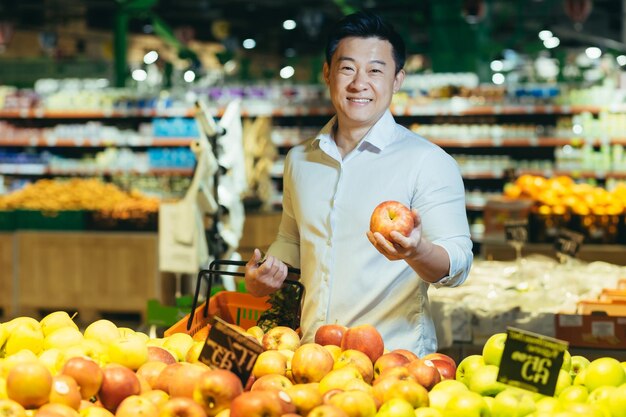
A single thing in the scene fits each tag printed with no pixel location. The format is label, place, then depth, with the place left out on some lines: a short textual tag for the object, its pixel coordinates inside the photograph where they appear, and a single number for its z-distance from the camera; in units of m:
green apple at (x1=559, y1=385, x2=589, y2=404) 1.98
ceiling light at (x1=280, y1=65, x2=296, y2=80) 13.94
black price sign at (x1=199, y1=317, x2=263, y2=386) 1.91
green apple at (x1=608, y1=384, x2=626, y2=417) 1.93
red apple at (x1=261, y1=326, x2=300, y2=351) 2.36
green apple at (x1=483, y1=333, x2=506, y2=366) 2.19
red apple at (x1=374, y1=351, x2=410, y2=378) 2.18
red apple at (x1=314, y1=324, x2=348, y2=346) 2.38
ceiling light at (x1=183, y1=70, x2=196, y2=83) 12.26
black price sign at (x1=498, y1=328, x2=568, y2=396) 1.86
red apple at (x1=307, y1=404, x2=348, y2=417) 1.74
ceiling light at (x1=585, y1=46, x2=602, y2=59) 20.17
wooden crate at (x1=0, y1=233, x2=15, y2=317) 8.30
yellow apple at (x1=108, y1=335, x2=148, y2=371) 2.16
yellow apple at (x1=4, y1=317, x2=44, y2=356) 2.29
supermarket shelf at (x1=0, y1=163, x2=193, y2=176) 11.29
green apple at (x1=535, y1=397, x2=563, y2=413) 1.88
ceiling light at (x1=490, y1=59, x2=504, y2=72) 19.26
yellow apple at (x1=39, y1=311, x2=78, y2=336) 2.47
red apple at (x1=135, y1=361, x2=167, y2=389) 2.08
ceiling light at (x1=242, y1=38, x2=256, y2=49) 22.22
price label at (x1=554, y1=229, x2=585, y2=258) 4.93
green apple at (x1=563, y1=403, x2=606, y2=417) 1.82
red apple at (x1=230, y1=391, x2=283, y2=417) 1.72
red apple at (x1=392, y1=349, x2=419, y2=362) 2.26
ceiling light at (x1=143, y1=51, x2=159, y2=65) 13.94
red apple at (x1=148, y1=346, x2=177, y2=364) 2.22
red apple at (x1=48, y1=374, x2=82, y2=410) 1.81
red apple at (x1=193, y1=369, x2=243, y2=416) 1.82
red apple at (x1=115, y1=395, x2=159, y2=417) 1.82
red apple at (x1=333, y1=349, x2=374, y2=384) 2.13
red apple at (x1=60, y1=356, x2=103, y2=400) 1.90
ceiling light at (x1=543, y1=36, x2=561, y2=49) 21.83
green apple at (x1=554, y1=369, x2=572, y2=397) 2.07
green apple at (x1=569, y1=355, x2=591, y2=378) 2.27
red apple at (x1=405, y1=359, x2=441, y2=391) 2.06
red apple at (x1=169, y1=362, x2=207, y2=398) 1.91
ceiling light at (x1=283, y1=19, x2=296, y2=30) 18.64
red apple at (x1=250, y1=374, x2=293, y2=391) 1.97
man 2.62
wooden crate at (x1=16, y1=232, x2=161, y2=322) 8.00
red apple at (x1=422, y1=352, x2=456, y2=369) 2.24
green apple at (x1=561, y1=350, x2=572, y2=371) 2.16
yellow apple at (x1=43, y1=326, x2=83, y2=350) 2.31
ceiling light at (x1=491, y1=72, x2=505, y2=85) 12.09
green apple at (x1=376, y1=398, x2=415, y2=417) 1.79
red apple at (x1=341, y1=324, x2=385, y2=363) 2.25
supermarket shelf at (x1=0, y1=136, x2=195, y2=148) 11.33
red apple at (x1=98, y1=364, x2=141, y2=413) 1.94
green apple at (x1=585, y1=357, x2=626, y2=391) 2.06
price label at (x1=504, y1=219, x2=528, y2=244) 5.14
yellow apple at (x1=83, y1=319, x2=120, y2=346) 2.36
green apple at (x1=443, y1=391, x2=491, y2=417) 1.85
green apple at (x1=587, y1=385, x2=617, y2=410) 1.95
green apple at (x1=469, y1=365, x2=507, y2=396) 2.05
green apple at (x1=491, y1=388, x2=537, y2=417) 1.89
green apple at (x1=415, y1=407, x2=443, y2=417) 1.84
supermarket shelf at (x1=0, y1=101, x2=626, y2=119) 9.91
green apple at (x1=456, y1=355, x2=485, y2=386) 2.21
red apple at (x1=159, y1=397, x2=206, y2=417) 1.78
